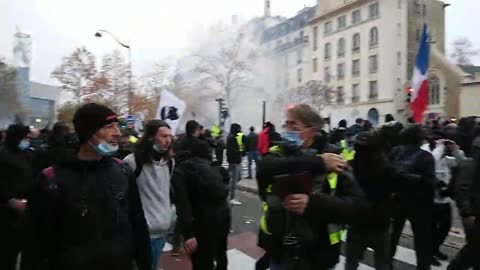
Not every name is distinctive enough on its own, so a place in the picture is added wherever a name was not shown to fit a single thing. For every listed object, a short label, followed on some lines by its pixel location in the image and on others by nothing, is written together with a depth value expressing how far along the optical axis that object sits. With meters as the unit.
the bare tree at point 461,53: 61.03
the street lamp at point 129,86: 30.63
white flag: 9.78
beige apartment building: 46.41
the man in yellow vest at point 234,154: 12.15
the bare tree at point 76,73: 32.94
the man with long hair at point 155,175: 4.23
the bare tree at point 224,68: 42.81
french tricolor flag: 10.85
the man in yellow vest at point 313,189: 2.84
